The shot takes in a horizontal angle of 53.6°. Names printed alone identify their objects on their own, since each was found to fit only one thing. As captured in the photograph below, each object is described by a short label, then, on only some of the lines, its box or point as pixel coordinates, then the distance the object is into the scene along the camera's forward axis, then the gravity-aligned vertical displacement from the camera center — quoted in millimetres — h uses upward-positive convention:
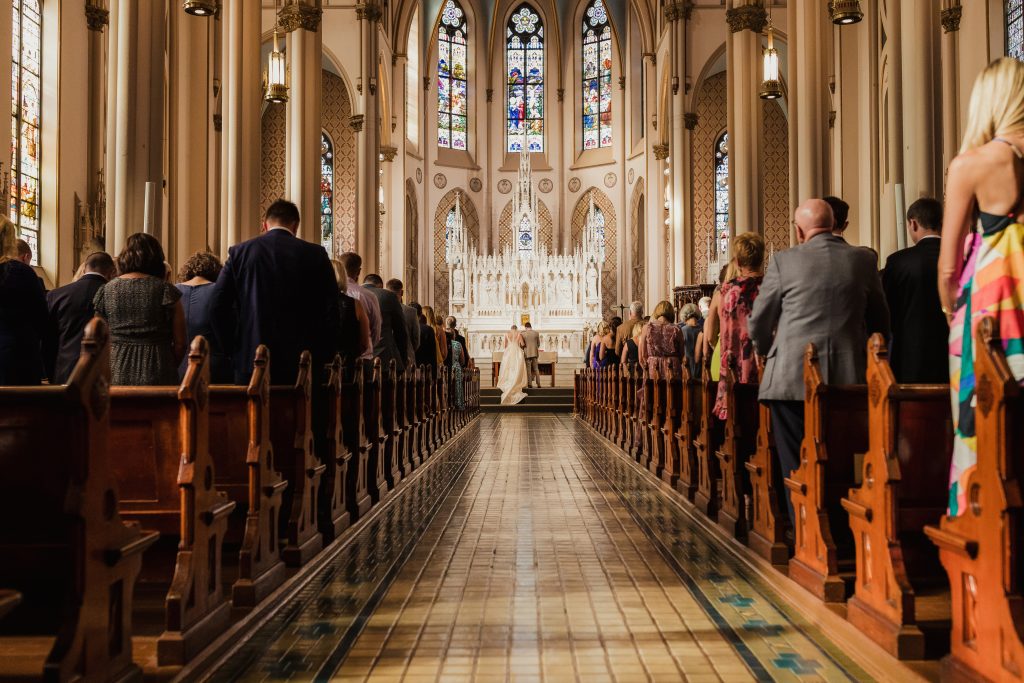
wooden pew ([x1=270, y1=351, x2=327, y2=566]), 4762 -406
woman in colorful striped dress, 2803 +395
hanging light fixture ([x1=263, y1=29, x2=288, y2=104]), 13969 +4065
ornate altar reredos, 27250 +2018
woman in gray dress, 4598 +262
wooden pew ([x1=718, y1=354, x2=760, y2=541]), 5613 -444
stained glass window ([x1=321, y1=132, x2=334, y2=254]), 28297 +4949
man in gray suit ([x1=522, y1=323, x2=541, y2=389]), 22469 +388
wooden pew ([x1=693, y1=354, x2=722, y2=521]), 6402 -544
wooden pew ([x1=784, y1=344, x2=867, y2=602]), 3975 -455
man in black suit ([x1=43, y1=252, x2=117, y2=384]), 5355 +266
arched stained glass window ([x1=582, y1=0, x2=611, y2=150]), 32469 +9337
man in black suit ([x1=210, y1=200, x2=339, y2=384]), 5184 +369
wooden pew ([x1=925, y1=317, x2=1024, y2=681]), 2504 -432
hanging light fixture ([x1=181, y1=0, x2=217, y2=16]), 9477 +3428
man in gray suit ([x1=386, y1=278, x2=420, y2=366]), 10500 +425
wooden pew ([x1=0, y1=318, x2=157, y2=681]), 2611 -407
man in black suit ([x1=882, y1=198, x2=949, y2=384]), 4945 +289
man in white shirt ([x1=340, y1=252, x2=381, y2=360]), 7471 +565
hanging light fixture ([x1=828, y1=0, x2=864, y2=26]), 9797 +3428
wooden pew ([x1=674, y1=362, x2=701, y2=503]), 7191 -500
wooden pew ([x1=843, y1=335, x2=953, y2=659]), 3262 -516
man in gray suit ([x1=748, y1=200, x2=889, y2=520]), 4406 +232
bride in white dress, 22016 -121
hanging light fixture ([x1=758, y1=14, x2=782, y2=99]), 13430 +3903
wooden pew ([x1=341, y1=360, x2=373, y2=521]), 6285 -386
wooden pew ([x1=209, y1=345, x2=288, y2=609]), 4004 -449
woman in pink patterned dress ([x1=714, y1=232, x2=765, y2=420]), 5789 +358
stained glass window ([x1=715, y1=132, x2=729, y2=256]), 27141 +4628
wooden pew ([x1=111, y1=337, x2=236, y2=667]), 3293 -434
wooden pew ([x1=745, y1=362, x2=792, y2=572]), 4707 -646
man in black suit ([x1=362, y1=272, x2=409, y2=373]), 9039 +342
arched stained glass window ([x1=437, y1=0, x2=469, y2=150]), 32500 +9387
